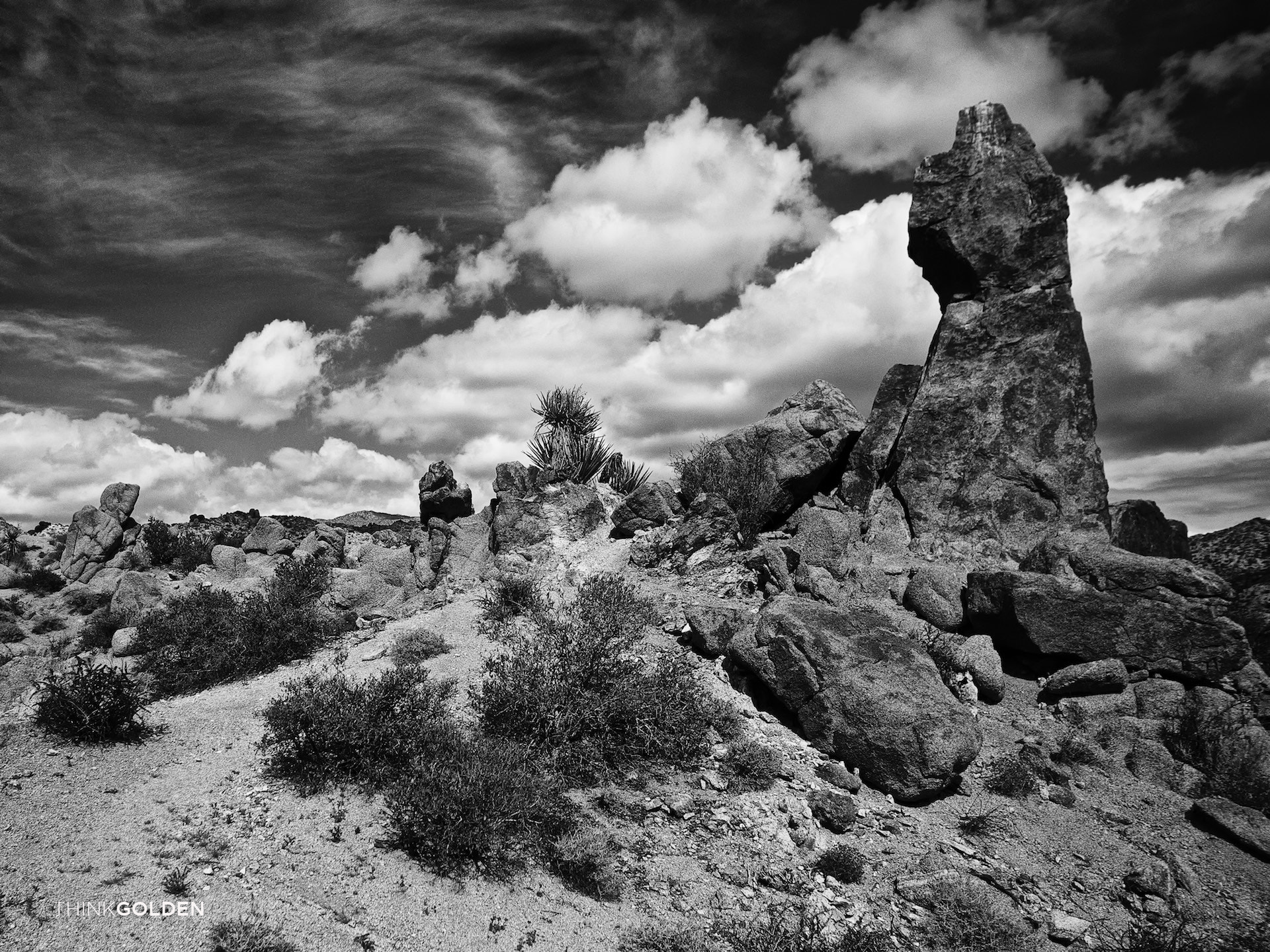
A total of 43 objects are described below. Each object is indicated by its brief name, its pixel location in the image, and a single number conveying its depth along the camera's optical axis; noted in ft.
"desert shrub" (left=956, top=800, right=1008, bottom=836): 27.96
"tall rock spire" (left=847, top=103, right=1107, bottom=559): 45.19
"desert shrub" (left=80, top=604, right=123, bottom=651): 57.57
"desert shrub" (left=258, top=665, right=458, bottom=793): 27.78
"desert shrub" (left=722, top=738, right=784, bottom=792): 29.37
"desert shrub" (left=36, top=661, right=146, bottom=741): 28.76
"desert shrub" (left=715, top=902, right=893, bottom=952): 20.80
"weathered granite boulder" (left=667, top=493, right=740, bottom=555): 51.34
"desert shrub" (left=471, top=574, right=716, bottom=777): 30.50
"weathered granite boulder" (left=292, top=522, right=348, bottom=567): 78.43
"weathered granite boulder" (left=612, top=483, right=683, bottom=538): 55.83
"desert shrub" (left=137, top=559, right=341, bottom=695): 38.96
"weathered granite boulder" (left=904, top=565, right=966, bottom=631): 40.29
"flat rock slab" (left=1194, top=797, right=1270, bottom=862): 26.50
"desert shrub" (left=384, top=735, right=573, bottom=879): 23.38
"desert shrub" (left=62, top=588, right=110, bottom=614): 72.43
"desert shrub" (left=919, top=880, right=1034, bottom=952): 22.21
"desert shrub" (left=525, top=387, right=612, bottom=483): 64.64
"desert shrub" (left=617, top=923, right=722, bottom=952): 20.88
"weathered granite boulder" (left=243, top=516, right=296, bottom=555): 83.76
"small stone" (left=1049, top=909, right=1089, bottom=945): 23.11
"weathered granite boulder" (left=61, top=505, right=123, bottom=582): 85.46
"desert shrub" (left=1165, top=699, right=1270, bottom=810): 29.58
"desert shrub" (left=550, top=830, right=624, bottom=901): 23.36
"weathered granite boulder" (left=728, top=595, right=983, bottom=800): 29.22
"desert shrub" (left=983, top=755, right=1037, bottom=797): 30.07
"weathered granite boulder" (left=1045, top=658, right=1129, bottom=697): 34.76
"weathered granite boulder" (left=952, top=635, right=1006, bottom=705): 35.63
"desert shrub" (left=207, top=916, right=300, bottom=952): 18.10
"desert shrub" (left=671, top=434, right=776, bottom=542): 54.65
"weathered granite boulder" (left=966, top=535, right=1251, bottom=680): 34.58
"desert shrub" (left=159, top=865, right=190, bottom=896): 20.13
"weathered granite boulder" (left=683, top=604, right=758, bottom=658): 38.81
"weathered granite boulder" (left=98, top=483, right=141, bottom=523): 90.63
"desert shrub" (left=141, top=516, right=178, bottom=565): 84.94
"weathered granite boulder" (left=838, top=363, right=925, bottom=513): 52.16
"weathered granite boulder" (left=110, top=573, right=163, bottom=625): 63.26
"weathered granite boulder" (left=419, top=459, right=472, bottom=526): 71.56
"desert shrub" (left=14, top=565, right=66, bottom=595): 80.12
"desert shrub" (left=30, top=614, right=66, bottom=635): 66.80
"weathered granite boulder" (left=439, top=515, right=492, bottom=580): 57.92
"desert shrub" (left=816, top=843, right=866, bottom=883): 25.02
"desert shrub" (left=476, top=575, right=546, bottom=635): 45.50
